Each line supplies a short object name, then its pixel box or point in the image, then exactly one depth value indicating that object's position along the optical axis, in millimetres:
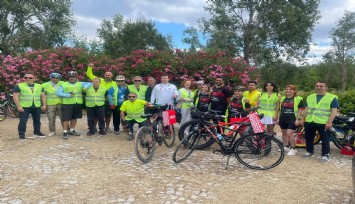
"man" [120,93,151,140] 7164
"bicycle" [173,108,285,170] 5715
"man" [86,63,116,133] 8211
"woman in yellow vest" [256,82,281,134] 6988
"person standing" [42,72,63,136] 7910
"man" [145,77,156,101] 8023
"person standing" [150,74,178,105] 7569
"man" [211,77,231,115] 7156
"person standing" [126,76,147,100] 7928
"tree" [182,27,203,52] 25312
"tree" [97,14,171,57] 31281
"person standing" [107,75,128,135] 8086
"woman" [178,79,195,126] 7599
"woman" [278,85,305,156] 6762
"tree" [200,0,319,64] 20047
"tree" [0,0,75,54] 22734
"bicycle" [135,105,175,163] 5875
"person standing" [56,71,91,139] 7746
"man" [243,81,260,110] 7141
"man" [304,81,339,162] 6211
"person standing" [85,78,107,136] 7816
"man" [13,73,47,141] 7445
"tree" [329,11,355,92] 24562
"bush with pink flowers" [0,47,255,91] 11031
